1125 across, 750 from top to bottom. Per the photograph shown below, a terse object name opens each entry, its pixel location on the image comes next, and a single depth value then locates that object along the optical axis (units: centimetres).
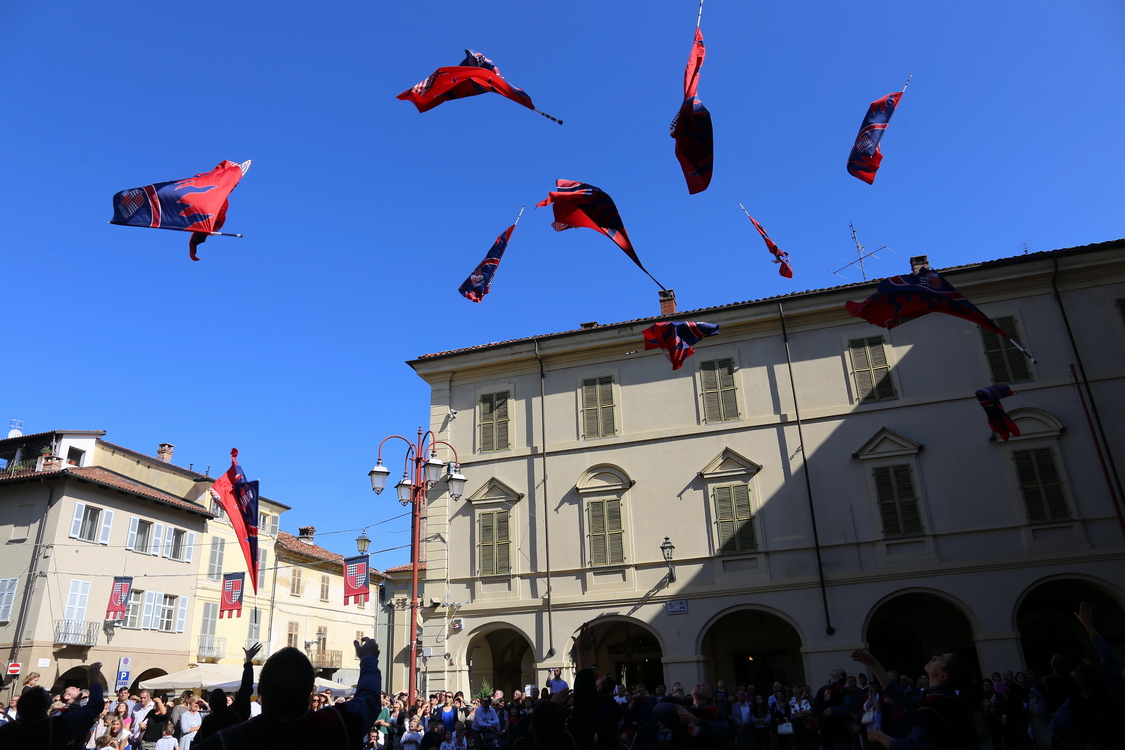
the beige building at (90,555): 2723
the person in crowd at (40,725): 481
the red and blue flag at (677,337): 1736
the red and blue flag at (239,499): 1549
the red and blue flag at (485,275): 1529
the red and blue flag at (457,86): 1027
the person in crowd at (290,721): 291
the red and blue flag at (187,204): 1009
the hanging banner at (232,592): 2619
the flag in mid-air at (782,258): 1567
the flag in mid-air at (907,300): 1341
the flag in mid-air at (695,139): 993
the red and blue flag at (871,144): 1266
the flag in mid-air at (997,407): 1714
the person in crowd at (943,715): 440
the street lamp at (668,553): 2012
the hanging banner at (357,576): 1856
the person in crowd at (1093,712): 623
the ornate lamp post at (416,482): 1469
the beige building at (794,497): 1842
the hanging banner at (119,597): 2755
